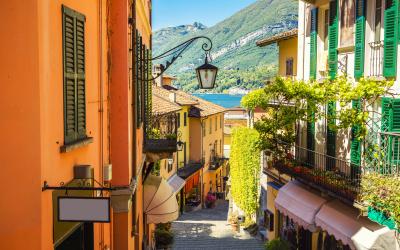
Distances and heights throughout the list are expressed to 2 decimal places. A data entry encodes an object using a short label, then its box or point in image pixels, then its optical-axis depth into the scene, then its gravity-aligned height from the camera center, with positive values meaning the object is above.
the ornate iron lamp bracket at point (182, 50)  9.86 +1.21
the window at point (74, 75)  5.90 +0.43
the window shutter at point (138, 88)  11.07 +0.53
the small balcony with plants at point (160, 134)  14.36 -0.72
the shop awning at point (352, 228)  11.80 -3.05
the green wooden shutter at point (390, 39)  12.09 +1.78
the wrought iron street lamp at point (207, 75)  9.92 +0.71
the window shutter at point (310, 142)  18.28 -1.13
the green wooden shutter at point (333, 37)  16.06 +2.40
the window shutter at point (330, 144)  16.42 -1.10
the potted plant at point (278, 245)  19.70 -5.32
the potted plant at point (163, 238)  20.31 -5.23
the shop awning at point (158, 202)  15.23 -2.85
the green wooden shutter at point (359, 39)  13.93 +2.03
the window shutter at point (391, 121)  12.13 -0.24
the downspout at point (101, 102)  7.91 +0.12
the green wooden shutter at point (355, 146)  14.39 -1.03
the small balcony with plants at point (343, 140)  11.40 -0.91
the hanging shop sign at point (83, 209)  5.14 -1.03
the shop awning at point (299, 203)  15.61 -3.09
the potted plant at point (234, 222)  29.55 -6.68
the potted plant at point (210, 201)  45.12 -8.22
